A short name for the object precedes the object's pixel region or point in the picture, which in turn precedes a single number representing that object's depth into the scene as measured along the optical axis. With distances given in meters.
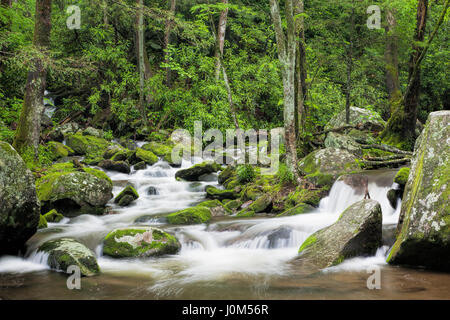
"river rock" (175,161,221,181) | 13.22
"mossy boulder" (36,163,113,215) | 9.22
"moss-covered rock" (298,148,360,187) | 9.34
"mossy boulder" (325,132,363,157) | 11.13
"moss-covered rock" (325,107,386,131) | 13.18
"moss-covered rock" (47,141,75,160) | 14.49
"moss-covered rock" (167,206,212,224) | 8.42
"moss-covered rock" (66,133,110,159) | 15.98
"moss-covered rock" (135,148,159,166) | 15.01
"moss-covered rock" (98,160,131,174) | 13.82
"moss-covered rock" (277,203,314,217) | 8.39
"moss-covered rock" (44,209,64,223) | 8.68
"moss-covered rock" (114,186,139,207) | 10.55
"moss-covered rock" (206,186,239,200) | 10.78
